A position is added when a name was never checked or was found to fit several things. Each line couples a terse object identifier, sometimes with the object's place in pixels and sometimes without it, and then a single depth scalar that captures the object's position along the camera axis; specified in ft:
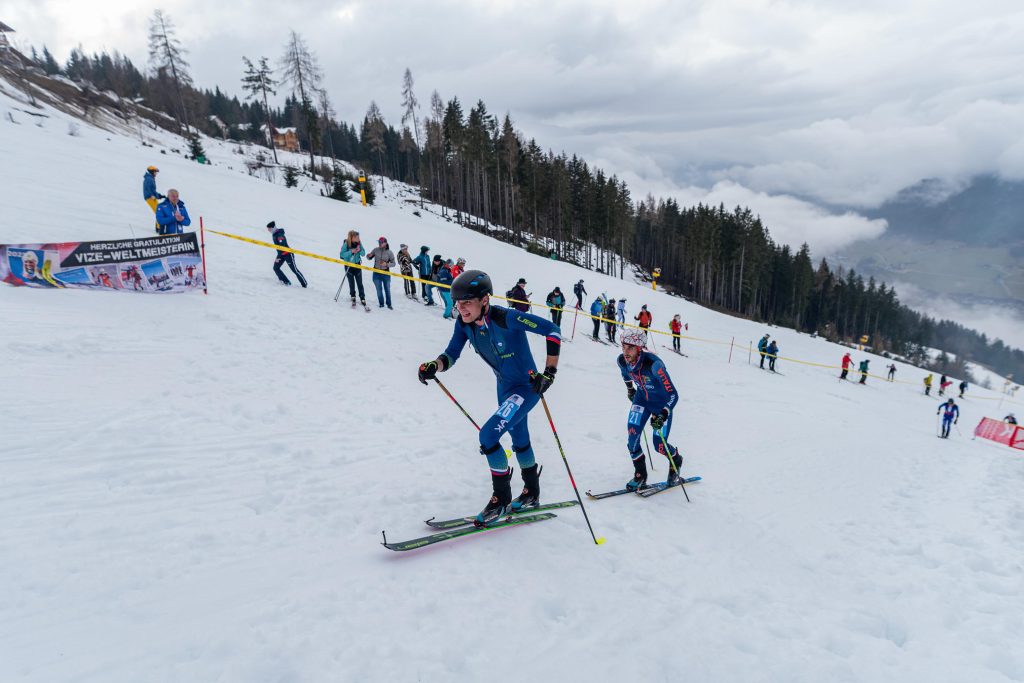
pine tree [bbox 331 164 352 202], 121.19
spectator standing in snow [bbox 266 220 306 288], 42.01
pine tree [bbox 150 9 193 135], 160.25
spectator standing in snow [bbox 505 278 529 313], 52.75
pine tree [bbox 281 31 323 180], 163.43
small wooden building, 277.23
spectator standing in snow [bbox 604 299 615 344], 66.13
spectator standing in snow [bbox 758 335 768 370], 80.89
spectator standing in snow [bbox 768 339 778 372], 79.89
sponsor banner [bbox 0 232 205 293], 26.43
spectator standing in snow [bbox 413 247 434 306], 52.75
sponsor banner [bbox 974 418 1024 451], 59.00
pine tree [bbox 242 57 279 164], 174.70
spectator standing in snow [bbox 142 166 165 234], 40.14
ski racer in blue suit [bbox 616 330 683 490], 21.07
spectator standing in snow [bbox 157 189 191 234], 37.90
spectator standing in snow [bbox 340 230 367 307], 41.73
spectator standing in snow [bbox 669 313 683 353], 73.46
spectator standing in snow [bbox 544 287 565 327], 58.70
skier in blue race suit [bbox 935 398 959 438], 58.51
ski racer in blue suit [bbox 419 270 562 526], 15.26
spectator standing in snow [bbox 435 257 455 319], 49.64
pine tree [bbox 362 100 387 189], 278.05
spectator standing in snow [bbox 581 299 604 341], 65.15
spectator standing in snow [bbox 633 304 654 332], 67.21
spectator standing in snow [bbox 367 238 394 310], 45.60
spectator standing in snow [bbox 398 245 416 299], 52.11
